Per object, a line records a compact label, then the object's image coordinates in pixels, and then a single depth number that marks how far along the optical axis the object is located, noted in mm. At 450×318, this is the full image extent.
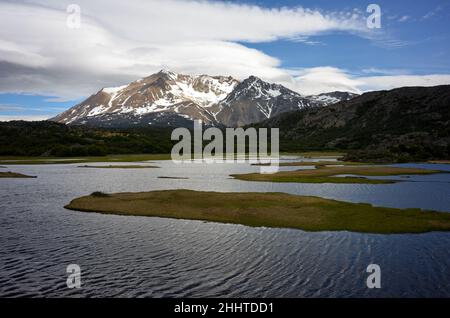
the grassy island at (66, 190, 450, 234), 45531
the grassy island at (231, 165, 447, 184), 92781
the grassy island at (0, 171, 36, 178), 105862
